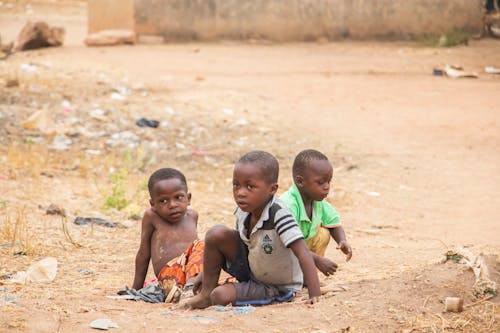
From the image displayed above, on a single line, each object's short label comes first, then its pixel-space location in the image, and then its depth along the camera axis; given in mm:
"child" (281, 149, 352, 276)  8477
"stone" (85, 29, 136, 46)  27234
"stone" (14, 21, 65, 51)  26828
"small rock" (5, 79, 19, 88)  19500
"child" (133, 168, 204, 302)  8867
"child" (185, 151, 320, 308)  7500
